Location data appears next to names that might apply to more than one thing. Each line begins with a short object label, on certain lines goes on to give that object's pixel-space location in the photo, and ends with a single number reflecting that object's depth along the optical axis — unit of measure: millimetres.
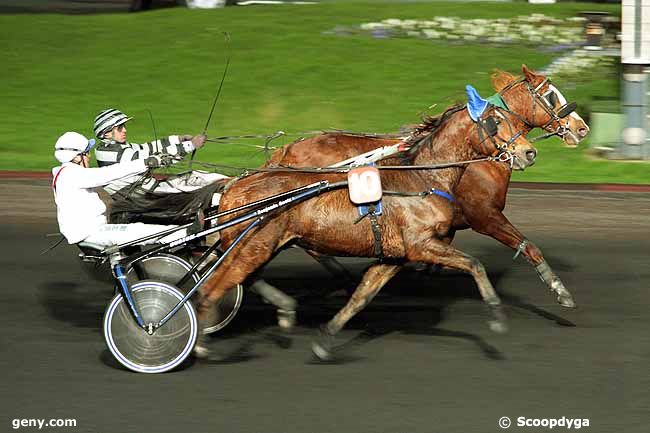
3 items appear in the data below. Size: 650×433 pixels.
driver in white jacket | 14023
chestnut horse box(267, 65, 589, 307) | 15930
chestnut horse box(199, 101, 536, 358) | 14344
